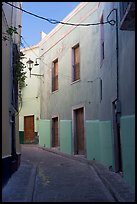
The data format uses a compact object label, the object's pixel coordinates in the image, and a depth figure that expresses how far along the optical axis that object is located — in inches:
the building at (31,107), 477.0
